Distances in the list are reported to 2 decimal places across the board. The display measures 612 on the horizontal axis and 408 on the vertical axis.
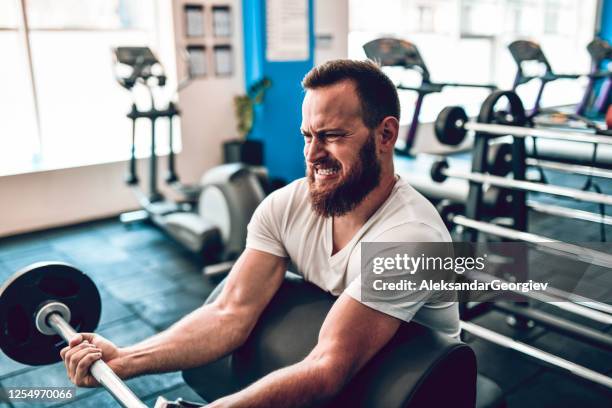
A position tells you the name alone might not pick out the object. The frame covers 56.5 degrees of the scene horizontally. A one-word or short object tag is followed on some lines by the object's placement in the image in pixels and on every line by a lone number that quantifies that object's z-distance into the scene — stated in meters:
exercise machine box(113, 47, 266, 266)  3.03
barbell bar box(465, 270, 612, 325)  1.81
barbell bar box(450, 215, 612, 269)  1.84
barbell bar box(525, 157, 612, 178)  2.06
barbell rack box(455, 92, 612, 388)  1.94
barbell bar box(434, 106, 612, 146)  1.92
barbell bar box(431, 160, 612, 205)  1.85
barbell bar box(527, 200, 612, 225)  2.13
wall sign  4.16
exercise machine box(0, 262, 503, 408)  1.13
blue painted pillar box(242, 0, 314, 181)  4.20
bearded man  1.17
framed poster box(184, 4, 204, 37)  4.20
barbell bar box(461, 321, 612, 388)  1.78
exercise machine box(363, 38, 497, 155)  3.28
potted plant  4.23
